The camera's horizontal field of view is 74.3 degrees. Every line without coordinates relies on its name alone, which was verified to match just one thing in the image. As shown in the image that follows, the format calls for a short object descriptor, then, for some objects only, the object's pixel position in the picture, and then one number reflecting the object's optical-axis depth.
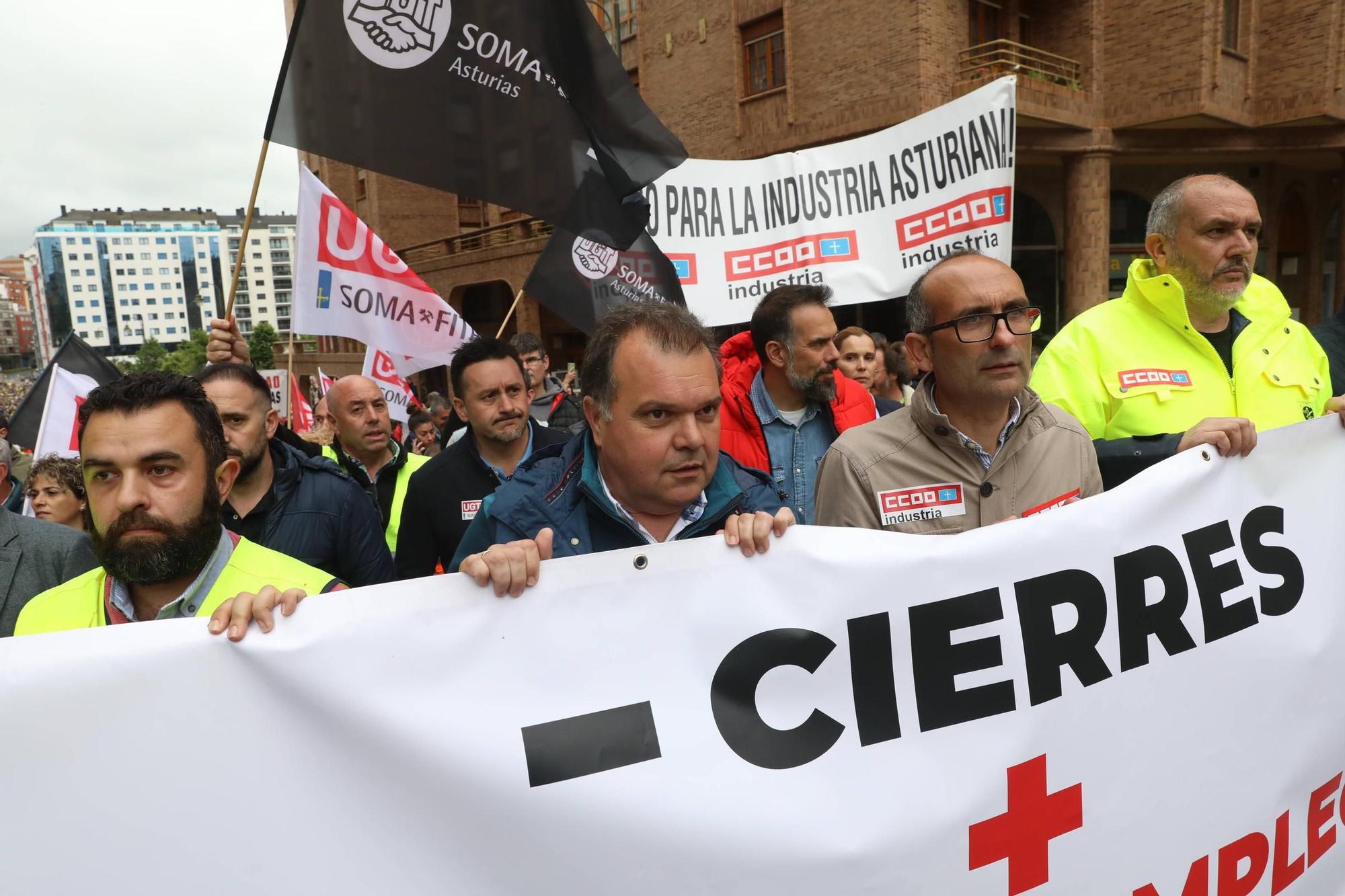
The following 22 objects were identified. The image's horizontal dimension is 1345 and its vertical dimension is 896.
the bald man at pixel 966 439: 2.14
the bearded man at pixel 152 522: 1.76
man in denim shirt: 3.81
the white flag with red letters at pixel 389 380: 7.14
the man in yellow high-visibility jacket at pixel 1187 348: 2.59
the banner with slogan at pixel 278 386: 11.09
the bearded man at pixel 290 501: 2.99
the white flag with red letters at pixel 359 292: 5.61
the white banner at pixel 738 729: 1.42
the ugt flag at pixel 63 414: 5.22
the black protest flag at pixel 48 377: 5.62
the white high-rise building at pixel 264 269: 158.62
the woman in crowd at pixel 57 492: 4.18
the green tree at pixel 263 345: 65.23
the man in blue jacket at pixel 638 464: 1.95
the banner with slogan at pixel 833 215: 5.11
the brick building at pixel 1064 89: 13.73
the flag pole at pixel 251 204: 3.19
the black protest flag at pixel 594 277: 5.23
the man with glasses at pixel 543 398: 6.75
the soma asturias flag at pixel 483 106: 3.35
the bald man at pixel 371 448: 4.42
